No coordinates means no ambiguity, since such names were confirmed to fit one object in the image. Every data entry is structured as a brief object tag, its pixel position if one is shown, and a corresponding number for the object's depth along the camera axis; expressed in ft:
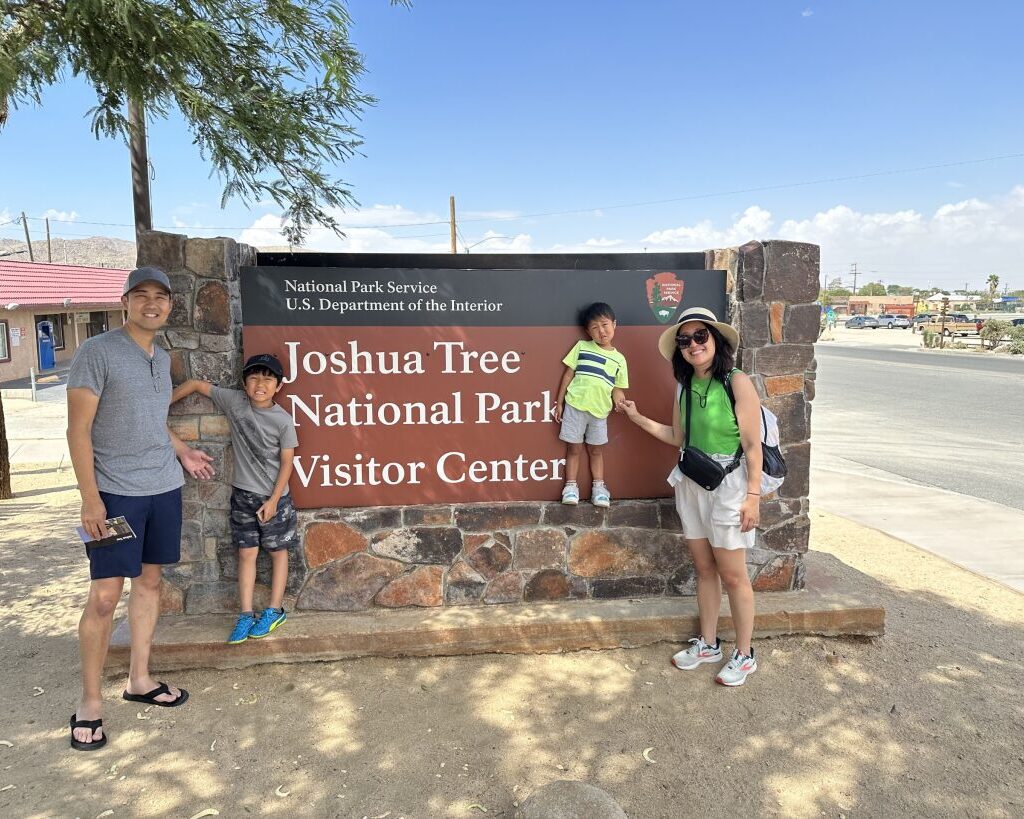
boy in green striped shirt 11.37
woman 9.63
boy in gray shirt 10.46
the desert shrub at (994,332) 97.52
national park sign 11.17
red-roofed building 69.62
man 8.43
